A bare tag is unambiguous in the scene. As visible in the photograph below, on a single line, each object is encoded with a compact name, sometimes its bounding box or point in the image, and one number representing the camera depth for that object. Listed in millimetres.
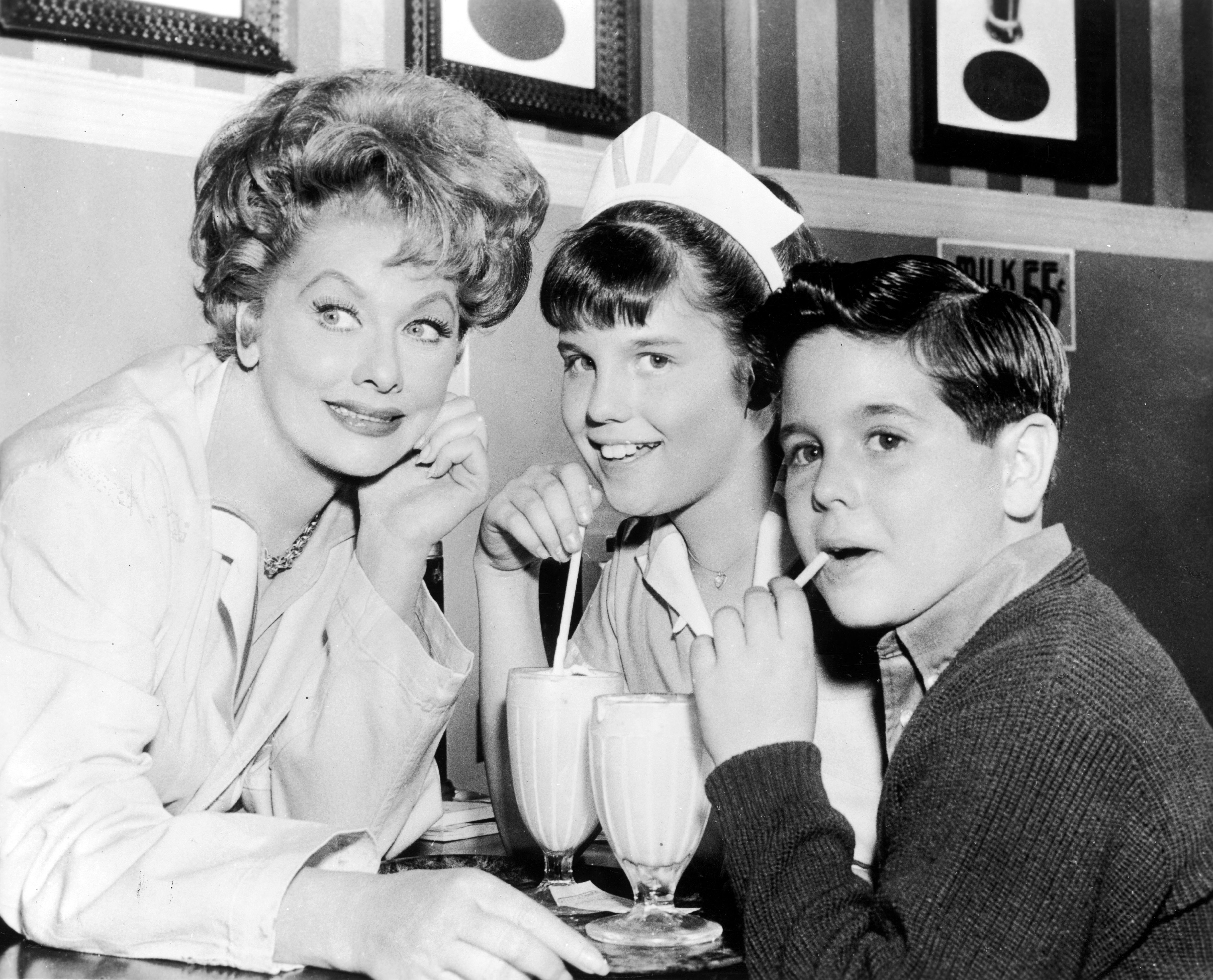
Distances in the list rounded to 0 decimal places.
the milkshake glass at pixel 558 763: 1142
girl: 1609
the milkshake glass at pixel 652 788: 1038
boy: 857
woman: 1038
